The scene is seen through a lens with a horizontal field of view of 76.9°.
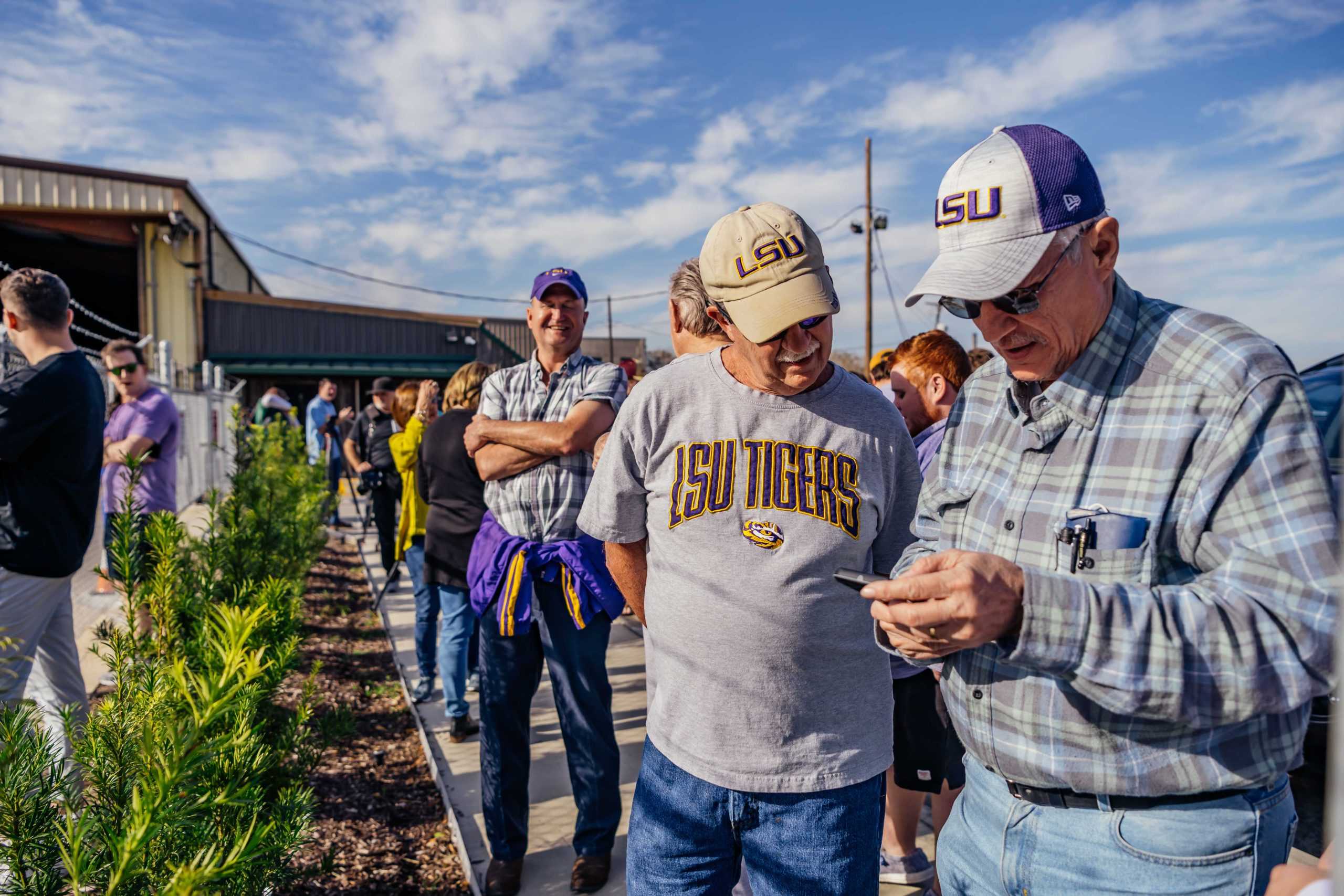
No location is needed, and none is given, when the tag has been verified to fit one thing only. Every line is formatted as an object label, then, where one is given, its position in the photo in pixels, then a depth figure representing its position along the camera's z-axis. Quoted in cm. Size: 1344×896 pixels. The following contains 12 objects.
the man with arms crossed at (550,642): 299
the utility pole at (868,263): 2680
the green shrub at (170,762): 132
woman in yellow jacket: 515
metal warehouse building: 1967
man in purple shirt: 510
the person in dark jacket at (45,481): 307
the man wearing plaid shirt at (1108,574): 105
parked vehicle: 347
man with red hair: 263
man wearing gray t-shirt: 181
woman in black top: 449
